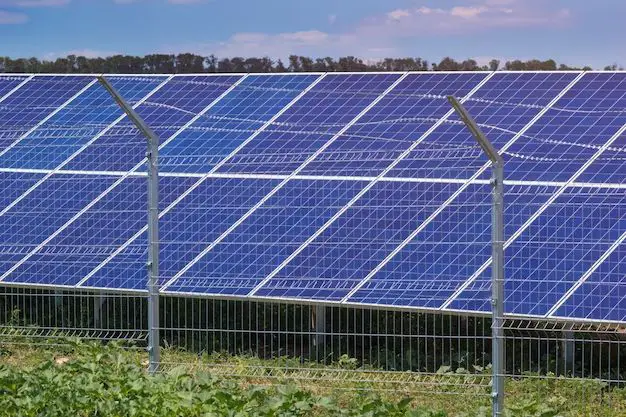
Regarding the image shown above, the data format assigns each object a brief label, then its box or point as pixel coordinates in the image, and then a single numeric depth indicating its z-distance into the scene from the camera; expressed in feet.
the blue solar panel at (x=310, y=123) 51.06
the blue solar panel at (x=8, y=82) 63.93
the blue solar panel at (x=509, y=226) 42.42
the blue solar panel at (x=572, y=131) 47.50
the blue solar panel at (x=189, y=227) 48.16
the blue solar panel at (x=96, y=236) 49.85
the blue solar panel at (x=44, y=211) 51.49
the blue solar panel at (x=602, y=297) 40.45
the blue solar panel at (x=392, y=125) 49.78
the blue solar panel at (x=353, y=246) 45.29
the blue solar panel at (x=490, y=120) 48.16
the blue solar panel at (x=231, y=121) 52.90
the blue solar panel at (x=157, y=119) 54.34
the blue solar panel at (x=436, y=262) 43.39
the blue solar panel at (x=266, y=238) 46.39
